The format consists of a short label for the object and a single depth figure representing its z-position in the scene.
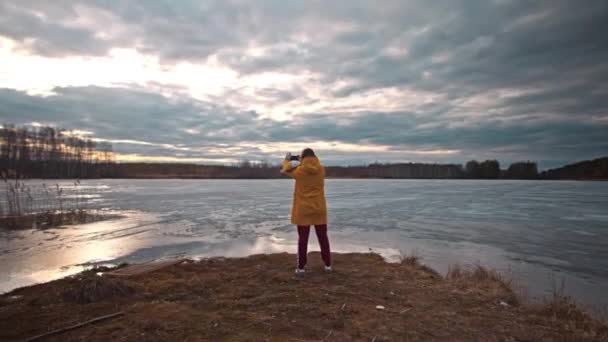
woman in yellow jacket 4.96
